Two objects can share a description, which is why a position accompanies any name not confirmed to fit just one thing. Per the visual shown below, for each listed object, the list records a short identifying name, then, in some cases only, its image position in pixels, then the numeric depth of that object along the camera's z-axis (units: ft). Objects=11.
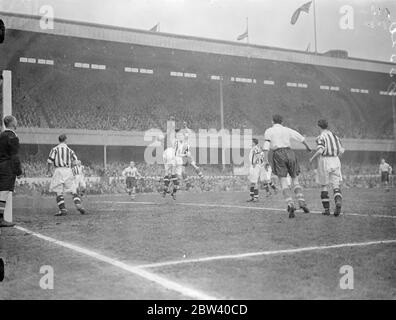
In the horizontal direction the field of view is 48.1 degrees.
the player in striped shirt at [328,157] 29.94
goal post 27.30
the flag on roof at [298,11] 84.47
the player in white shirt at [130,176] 57.31
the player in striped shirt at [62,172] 33.32
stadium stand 94.63
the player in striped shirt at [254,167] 44.58
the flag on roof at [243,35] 115.55
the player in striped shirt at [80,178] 57.76
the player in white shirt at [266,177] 54.29
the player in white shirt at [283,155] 29.81
